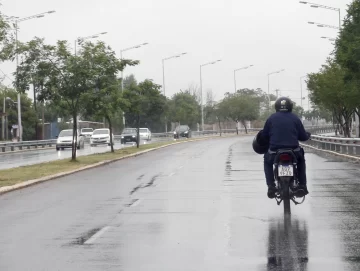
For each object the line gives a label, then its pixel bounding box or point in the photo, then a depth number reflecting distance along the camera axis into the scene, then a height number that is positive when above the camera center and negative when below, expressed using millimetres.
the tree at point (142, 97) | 56719 +1638
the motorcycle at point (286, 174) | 13953 -996
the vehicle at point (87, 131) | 86812 -1037
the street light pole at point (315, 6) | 49219 +6541
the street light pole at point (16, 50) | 36956 +3006
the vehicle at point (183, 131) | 95312 -1478
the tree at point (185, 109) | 115250 +1338
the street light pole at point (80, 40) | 40631 +3998
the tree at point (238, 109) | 125312 +1202
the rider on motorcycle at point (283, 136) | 14188 -364
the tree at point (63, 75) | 37406 +2120
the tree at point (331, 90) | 58625 +1662
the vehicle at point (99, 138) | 71625 -1482
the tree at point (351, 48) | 36369 +2959
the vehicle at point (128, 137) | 77056 -1536
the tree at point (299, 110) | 147312 +808
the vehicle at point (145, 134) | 87312 -1485
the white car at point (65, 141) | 64188 -1411
